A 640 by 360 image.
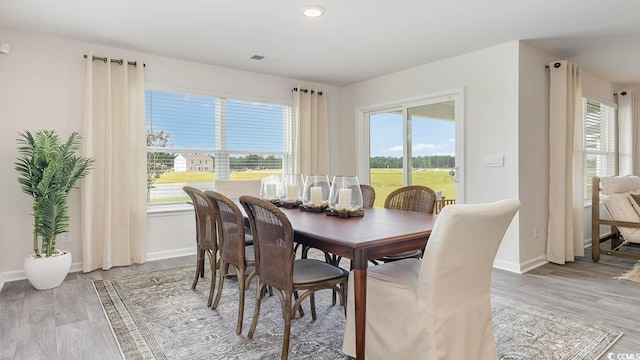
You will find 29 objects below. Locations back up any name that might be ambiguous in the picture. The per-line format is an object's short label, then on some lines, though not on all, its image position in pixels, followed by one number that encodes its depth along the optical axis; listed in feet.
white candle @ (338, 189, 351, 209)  8.01
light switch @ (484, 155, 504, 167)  12.50
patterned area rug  6.94
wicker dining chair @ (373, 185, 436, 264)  9.17
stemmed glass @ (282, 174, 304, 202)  9.94
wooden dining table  5.72
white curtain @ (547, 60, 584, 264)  13.03
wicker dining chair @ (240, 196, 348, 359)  6.25
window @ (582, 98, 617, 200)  16.66
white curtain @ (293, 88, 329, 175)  17.11
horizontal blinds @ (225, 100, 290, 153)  15.74
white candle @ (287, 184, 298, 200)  9.93
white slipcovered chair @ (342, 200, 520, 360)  5.30
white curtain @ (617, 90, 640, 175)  18.38
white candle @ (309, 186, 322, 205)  8.90
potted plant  10.32
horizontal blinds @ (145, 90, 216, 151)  13.92
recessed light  9.45
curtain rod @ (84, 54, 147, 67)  12.25
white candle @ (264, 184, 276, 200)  10.35
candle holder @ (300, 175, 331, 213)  8.86
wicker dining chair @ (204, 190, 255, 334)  7.60
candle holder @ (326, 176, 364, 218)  7.97
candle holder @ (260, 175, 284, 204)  10.34
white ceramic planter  10.23
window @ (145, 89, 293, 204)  14.08
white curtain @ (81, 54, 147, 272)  12.10
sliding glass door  14.16
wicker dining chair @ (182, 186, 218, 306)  9.16
